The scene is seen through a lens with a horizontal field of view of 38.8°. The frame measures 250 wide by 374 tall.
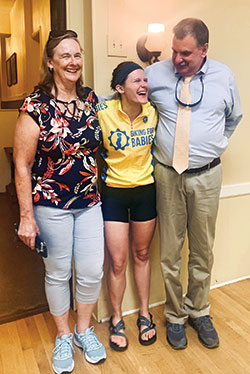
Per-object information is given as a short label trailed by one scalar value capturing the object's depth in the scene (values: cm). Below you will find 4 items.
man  165
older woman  145
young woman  164
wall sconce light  179
